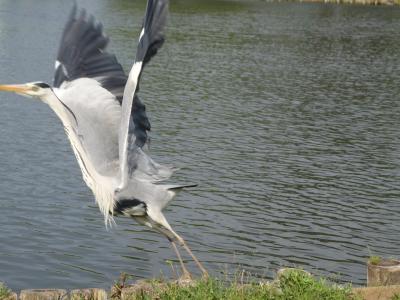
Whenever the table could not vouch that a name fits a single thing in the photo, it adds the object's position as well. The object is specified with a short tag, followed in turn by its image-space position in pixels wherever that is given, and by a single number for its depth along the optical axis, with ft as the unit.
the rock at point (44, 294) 34.45
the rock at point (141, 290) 36.01
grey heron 38.58
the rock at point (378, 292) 37.58
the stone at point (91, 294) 35.65
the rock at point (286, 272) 37.37
